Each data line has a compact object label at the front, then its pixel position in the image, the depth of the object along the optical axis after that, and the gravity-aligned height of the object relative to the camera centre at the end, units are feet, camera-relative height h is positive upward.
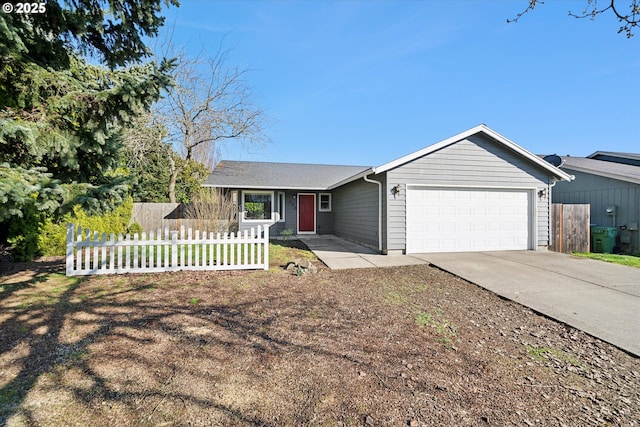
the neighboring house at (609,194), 32.27 +3.00
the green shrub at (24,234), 21.93 -1.51
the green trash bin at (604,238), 31.24 -2.37
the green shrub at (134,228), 39.76 -1.76
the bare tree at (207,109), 45.88 +17.73
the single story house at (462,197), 27.78 +1.95
